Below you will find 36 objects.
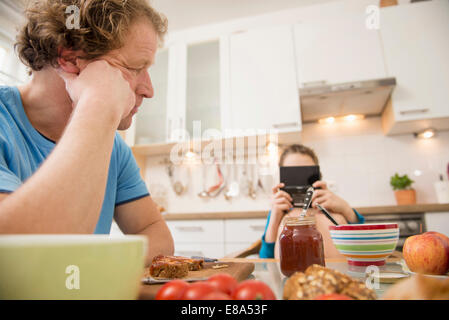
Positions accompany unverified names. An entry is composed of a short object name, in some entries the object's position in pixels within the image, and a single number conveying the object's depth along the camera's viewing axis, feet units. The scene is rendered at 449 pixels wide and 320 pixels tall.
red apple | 1.56
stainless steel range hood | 6.59
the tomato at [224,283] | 0.88
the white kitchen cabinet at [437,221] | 5.32
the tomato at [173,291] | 0.85
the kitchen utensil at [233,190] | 8.25
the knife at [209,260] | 2.25
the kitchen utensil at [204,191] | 8.40
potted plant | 6.73
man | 1.08
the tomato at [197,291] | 0.78
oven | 5.38
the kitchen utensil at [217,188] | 8.33
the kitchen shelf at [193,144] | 7.70
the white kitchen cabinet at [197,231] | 6.37
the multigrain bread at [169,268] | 1.56
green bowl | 0.66
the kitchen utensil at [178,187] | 8.63
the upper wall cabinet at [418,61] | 6.59
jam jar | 1.61
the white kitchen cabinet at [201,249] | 6.27
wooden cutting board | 1.24
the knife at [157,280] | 1.38
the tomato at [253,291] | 0.76
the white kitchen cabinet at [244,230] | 6.18
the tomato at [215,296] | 0.76
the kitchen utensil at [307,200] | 1.88
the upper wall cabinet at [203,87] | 8.16
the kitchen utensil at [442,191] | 6.44
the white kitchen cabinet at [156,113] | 8.50
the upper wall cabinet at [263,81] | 7.41
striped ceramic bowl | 1.90
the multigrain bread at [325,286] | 0.82
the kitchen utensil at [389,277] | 1.44
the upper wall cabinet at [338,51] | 7.09
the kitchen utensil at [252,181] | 8.11
